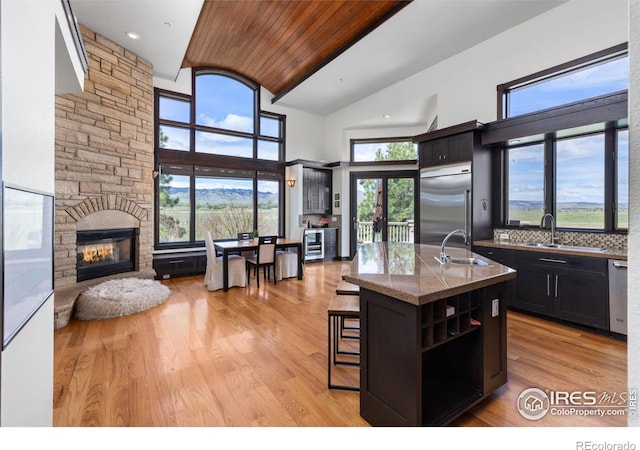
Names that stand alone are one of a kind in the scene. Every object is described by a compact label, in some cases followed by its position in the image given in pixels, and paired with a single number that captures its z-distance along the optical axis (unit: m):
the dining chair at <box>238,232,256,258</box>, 5.62
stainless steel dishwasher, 2.79
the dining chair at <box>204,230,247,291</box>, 4.67
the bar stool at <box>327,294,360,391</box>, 2.10
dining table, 4.63
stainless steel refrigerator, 4.20
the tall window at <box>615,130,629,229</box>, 3.23
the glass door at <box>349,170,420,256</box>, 7.05
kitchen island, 1.54
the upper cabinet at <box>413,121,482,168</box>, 4.12
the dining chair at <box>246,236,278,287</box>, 4.90
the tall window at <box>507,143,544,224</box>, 3.95
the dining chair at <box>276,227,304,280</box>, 5.37
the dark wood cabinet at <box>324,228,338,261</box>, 7.49
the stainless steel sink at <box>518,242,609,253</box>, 3.11
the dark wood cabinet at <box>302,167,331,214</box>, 7.41
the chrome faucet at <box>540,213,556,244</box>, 3.67
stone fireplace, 3.97
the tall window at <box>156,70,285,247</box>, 5.93
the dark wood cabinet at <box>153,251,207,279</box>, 5.36
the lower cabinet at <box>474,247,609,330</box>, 2.95
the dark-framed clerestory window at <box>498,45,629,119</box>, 3.25
